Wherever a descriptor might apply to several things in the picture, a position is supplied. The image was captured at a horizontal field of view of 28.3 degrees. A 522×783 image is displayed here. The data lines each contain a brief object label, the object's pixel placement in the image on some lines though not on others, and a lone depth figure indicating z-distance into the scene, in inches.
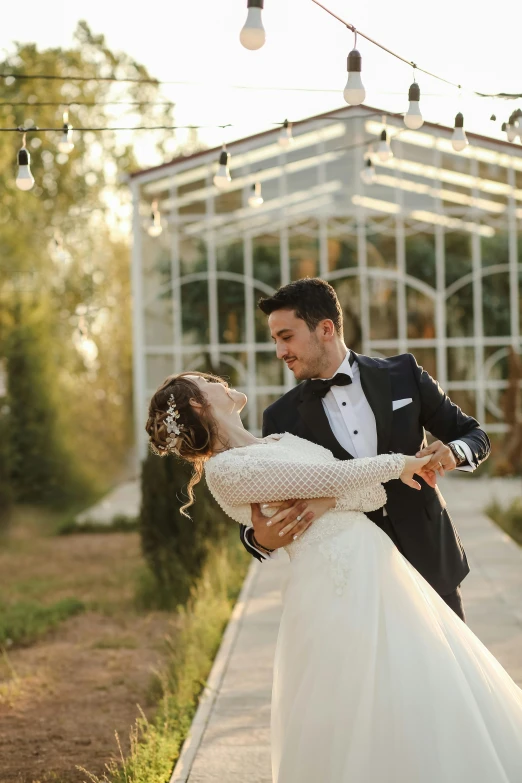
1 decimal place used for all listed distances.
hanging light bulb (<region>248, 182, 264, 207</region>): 326.0
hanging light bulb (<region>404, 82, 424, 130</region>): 213.6
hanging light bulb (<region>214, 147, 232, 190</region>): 267.4
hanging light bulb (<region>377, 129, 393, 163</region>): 306.8
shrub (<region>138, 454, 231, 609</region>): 333.7
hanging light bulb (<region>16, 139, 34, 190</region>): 244.8
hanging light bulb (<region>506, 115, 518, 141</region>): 257.9
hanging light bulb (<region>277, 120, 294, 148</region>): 295.6
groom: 140.3
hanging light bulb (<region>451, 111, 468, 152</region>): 260.0
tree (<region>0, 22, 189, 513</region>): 616.4
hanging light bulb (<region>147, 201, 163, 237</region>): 394.7
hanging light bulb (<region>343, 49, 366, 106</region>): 186.2
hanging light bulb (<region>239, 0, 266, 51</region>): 137.8
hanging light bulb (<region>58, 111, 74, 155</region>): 259.3
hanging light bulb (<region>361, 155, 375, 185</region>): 387.2
